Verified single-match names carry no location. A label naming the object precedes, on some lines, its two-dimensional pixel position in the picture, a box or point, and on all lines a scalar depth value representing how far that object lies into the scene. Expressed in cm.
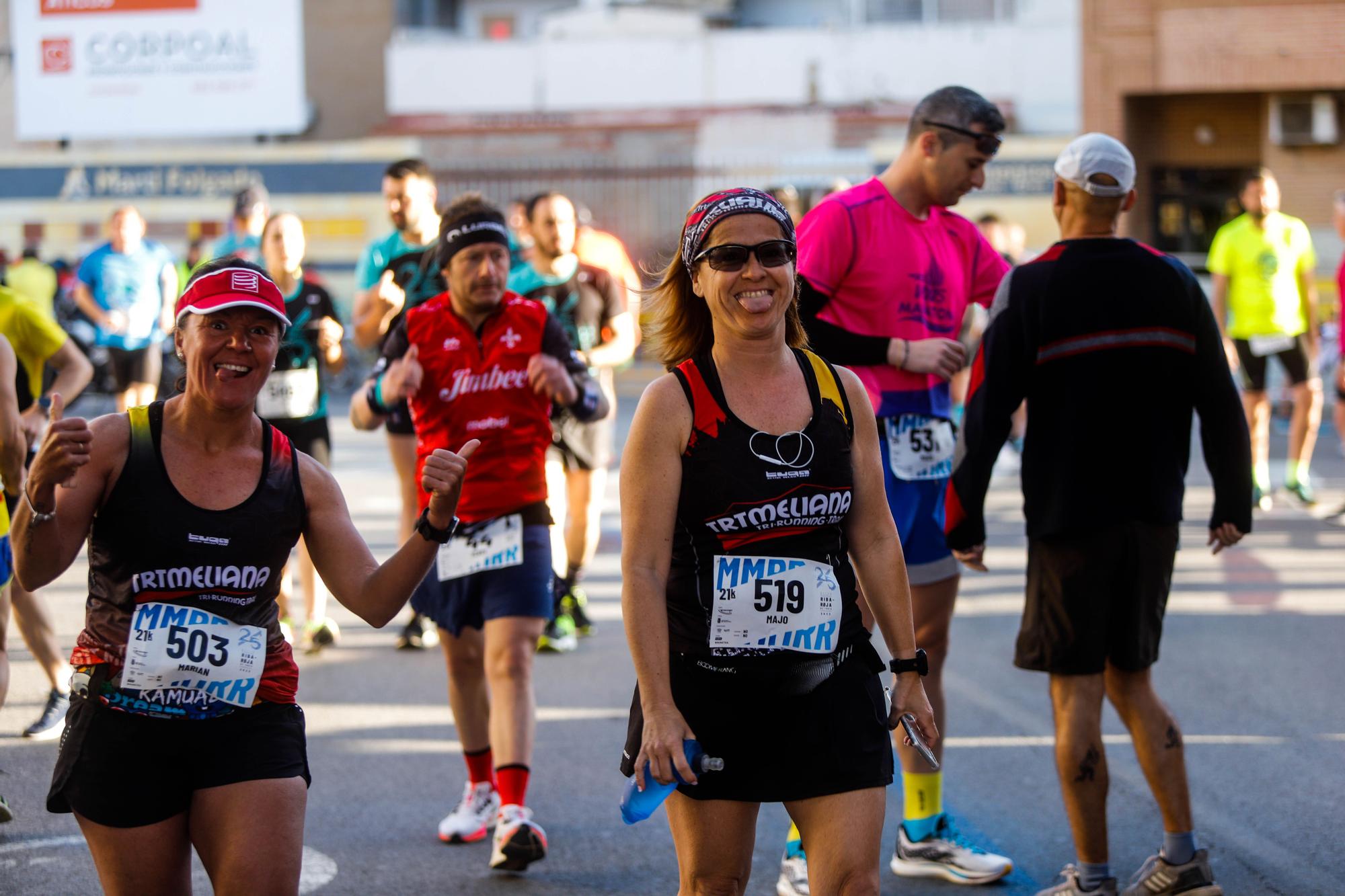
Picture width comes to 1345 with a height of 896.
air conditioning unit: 2447
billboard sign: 3175
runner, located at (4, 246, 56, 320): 1675
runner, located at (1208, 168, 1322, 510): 1201
